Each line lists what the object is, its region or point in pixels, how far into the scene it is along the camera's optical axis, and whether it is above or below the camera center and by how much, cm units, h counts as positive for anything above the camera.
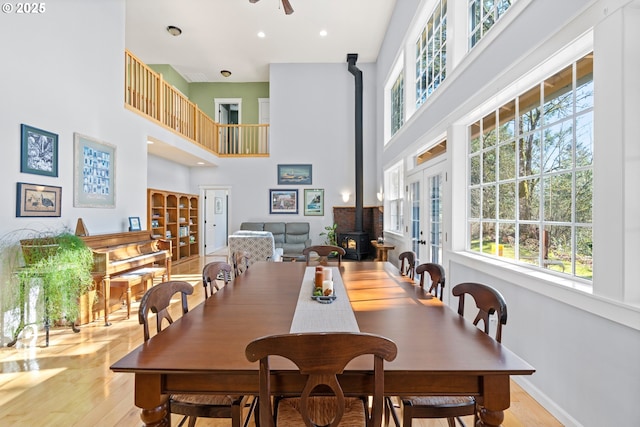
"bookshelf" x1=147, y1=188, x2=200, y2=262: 688 -13
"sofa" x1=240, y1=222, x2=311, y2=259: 803 -44
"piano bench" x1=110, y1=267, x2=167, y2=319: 378 -81
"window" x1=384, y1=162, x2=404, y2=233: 604 +35
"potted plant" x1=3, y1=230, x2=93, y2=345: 295 -61
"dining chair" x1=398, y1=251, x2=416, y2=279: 267 -41
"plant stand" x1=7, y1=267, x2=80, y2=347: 294 -95
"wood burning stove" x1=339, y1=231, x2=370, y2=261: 730 -69
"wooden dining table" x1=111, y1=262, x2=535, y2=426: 103 -50
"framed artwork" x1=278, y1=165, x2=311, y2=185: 834 +107
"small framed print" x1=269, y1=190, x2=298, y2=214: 840 +35
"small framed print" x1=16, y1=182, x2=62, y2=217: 308 +14
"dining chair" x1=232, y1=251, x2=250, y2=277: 274 -41
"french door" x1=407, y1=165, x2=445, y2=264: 392 +2
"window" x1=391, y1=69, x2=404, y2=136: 585 +218
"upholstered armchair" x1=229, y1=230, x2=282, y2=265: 543 -54
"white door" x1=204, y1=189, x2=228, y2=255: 915 -21
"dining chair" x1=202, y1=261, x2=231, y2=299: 207 -40
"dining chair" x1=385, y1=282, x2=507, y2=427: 130 -79
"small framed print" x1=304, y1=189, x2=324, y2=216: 835 +33
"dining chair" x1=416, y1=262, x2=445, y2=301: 200 -39
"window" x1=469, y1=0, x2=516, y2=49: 253 +174
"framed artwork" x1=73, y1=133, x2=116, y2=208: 384 +53
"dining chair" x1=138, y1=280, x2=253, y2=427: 130 -81
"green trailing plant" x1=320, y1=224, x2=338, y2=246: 793 -54
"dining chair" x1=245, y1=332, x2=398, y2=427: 90 -41
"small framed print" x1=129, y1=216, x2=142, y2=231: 479 -15
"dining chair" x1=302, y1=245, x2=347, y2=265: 336 -38
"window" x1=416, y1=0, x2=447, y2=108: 371 +210
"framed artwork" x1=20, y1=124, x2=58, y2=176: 312 +65
